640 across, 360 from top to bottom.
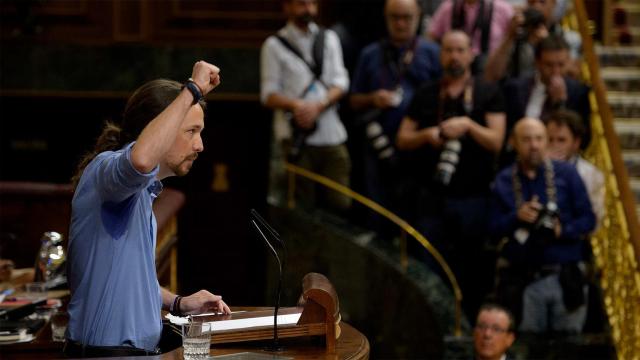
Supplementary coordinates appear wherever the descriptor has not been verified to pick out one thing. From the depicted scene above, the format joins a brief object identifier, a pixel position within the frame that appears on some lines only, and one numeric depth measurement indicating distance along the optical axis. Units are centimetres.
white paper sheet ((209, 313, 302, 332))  708
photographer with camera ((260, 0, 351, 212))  1603
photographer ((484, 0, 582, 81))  1548
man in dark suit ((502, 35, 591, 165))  1496
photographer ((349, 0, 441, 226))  1553
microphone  700
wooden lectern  701
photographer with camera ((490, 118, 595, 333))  1359
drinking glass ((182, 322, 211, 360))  667
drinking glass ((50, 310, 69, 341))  911
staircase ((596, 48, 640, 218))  1715
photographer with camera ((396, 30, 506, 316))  1439
